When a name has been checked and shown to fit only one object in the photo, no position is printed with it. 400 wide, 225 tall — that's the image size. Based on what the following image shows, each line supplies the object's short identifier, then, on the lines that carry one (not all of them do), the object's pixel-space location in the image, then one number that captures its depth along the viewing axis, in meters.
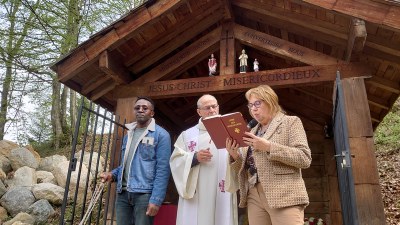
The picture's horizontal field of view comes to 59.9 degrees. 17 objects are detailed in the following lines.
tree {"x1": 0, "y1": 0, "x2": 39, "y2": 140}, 12.23
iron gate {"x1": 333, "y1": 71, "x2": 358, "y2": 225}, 2.92
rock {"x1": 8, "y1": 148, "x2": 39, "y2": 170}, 11.75
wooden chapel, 3.69
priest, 3.49
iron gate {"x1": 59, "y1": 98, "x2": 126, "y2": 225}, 3.97
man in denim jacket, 3.46
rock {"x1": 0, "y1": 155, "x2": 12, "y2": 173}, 11.63
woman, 2.36
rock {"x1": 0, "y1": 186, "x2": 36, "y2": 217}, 9.28
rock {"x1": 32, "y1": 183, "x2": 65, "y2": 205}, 9.47
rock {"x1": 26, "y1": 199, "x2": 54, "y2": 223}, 8.66
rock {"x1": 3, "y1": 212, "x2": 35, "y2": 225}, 8.21
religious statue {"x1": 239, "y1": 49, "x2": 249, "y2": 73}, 4.78
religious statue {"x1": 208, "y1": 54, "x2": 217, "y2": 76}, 4.87
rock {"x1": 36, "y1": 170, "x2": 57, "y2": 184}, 10.86
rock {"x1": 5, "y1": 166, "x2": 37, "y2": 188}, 10.52
